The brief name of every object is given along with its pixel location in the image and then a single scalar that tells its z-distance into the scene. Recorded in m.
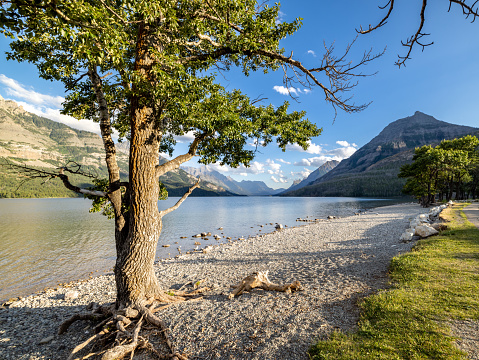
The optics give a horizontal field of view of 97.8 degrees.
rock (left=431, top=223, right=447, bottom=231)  15.64
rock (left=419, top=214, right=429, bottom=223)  20.74
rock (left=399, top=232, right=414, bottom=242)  15.13
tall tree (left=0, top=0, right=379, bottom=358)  5.62
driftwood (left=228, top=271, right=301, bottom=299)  8.16
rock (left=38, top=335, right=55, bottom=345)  6.73
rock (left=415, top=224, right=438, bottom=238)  14.53
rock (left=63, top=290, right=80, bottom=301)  11.62
